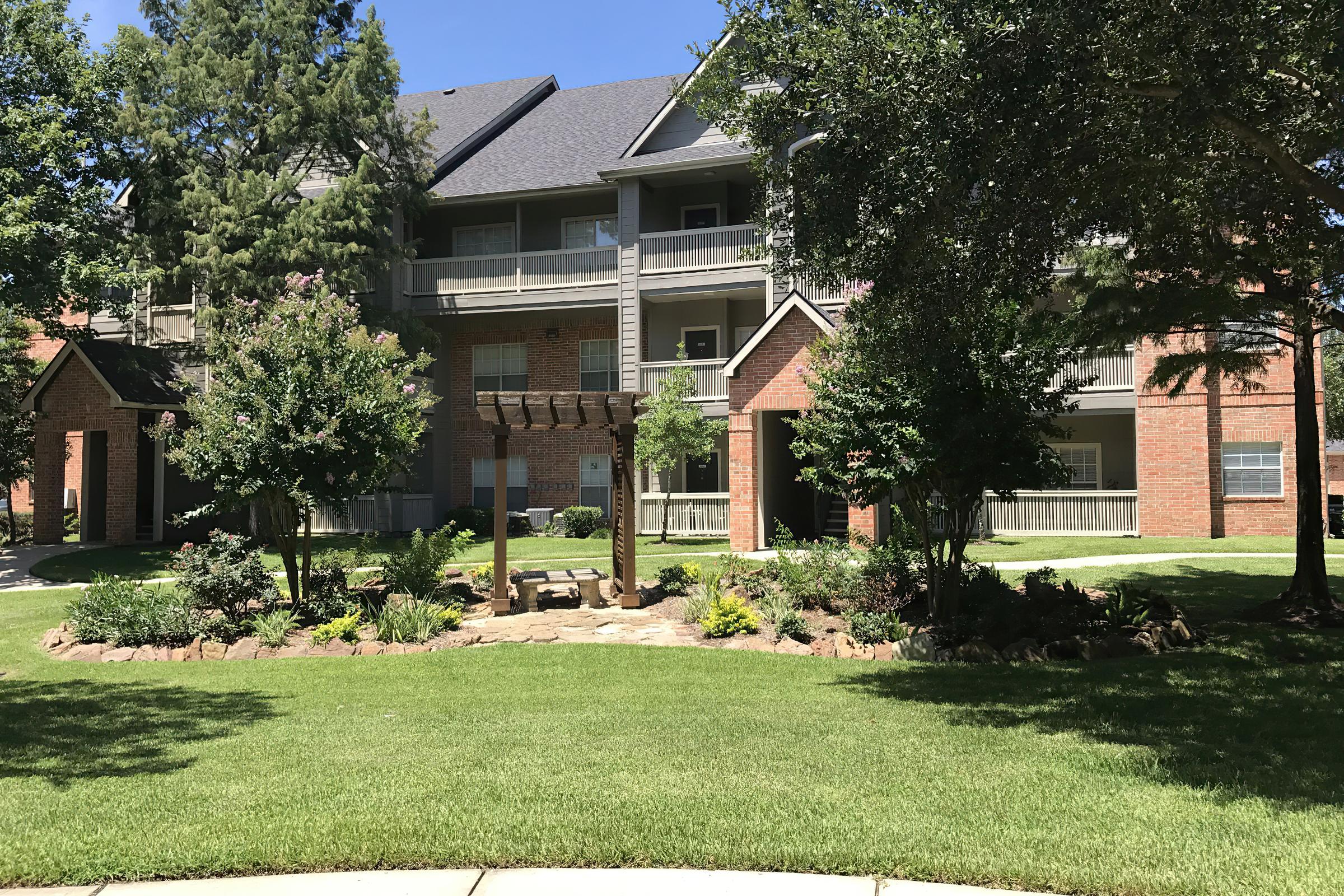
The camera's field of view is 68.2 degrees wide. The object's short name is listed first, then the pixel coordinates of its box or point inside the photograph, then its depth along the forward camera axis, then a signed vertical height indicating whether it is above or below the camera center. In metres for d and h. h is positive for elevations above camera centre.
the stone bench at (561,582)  13.55 -1.46
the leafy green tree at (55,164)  18.39 +6.44
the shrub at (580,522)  25.59 -1.16
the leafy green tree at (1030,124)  7.34 +2.88
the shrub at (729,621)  11.02 -1.62
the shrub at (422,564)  13.06 -1.15
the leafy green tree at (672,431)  22.47 +1.03
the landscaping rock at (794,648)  10.27 -1.81
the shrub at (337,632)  10.91 -1.69
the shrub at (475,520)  25.92 -1.12
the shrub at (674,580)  14.04 -1.50
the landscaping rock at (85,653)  10.65 -1.87
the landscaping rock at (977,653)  9.74 -1.77
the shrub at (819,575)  11.92 -1.22
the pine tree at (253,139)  22.31 +8.16
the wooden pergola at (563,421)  13.13 +0.77
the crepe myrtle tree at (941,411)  10.09 +0.66
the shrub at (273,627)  10.88 -1.66
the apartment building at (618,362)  22.16 +2.91
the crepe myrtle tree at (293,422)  11.87 +0.70
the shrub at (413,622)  11.09 -1.64
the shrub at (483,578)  14.37 -1.48
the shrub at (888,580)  11.78 -1.28
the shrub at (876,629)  10.43 -1.63
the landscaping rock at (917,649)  9.92 -1.76
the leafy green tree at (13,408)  22.83 +1.70
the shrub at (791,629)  10.74 -1.67
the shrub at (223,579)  11.70 -1.18
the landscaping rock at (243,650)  10.68 -1.85
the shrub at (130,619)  11.13 -1.57
